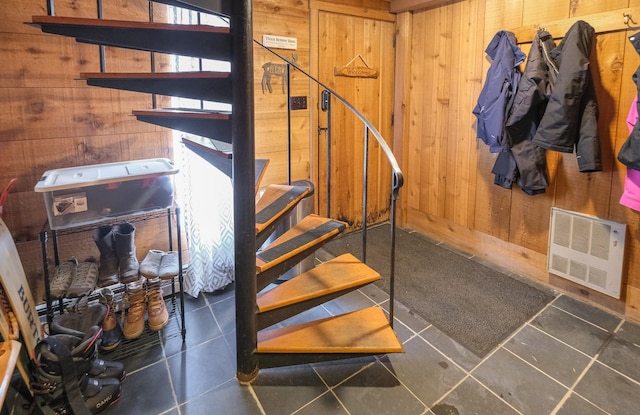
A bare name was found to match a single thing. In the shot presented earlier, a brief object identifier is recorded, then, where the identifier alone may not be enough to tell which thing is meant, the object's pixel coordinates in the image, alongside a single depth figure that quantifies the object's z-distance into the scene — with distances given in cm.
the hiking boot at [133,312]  211
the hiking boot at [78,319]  178
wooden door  321
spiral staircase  157
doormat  224
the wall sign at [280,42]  281
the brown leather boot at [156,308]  218
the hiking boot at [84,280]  185
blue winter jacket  260
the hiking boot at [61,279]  182
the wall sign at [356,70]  327
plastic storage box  176
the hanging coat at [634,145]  198
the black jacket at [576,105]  221
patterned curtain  243
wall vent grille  234
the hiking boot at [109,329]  202
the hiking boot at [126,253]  204
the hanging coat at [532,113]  241
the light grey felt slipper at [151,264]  206
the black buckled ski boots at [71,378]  154
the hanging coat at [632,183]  208
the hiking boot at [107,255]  202
